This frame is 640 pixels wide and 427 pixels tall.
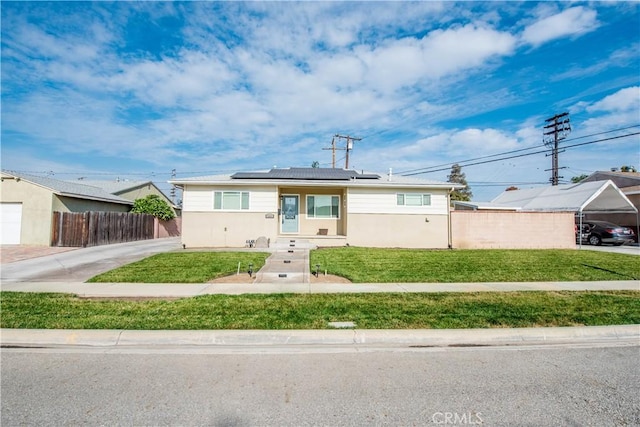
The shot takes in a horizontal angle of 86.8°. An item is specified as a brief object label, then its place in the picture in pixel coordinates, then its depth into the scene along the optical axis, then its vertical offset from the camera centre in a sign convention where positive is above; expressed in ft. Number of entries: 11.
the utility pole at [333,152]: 109.70 +25.00
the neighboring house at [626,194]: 82.23 +8.94
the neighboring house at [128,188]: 99.86 +12.87
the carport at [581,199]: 66.69 +6.80
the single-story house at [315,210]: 55.83 +3.24
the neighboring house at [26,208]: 59.72 +3.38
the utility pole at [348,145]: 106.73 +26.40
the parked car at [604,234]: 67.80 -0.68
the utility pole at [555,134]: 112.88 +32.88
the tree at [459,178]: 177.20 +28.74
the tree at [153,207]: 86.74 +5.34
